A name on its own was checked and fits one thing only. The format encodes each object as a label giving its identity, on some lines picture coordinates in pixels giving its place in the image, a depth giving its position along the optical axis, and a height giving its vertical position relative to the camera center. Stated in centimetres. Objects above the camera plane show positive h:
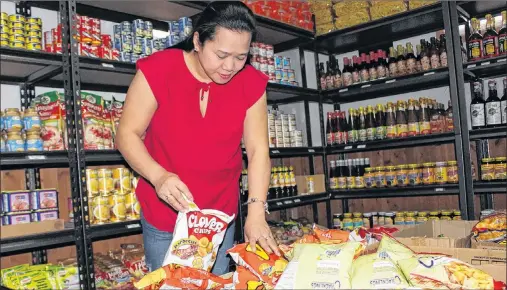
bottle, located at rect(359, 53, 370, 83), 437 +74
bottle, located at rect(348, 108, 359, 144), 443 +21
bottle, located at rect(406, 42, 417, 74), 409 +71
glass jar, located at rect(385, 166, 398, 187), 413 -26
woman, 160 +15
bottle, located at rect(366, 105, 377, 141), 428 +22
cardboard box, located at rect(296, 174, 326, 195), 438 -28
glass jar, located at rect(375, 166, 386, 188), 420 -26
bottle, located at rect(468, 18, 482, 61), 375 +79
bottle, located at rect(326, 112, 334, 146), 458 +22
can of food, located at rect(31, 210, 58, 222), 255 -24
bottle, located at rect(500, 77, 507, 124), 366 +24
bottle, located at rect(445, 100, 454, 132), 388 +17
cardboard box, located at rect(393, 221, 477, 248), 213 -39
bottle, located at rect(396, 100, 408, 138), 408 +25
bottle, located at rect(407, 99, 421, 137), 402 +22
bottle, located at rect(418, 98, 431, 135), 397 +23
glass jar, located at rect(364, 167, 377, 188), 426 -26
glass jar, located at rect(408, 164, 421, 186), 400 -25
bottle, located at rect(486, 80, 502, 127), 368 +21
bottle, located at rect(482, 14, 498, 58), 368 +76
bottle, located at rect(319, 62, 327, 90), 461 +75
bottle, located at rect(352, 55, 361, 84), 444 +72
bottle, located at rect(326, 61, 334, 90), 456 +68
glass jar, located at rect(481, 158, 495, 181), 359 -22
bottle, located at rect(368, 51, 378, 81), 434 +74
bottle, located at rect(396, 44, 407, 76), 415 +72
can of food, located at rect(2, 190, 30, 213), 244 -14
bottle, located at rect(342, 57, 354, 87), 447 +72
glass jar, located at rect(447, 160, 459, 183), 375 -23
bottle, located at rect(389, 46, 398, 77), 420 +74
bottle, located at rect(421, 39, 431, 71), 398 +70
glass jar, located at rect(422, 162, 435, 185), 392 -24
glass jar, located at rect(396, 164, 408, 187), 407 -24
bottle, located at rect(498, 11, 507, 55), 364 +78
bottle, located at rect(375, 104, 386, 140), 421 +25
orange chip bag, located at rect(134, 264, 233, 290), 115 -29
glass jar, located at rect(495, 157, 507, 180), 353 -22
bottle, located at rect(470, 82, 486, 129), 377 +22
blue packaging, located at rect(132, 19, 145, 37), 303 +89
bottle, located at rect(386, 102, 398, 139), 414 +23
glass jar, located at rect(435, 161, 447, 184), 383 -23
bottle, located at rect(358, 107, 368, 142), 434 +22
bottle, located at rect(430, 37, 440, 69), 393 +77
